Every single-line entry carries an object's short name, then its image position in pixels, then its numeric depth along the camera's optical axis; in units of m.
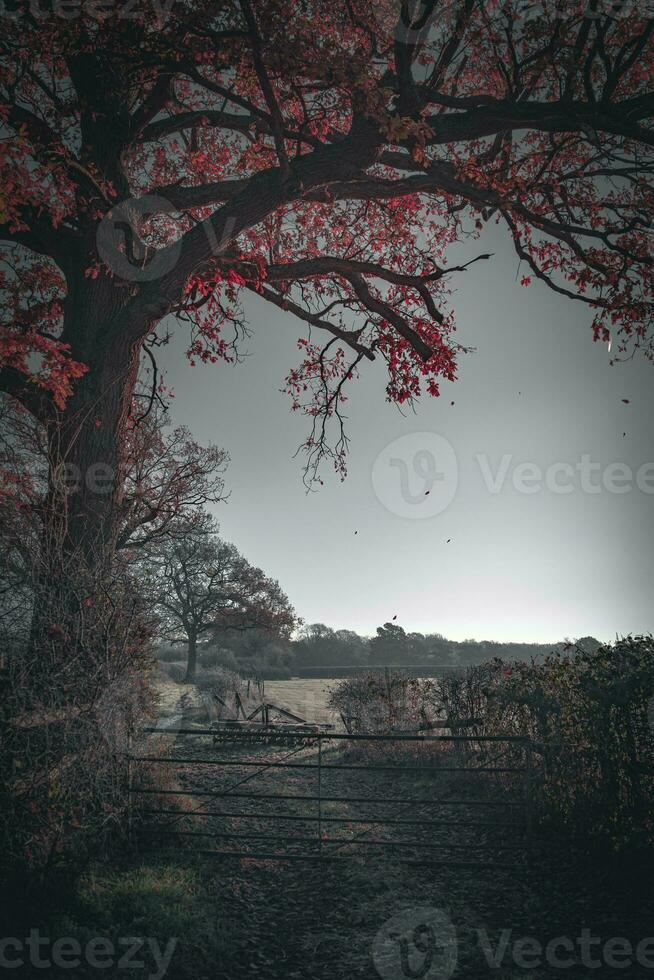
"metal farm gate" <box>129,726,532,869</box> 7.61
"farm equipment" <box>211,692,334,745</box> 18.00
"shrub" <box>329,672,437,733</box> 15.73
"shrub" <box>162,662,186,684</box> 35.97
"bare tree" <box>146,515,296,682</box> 35.50
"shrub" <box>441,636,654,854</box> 7.15
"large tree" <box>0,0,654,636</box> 7.73
